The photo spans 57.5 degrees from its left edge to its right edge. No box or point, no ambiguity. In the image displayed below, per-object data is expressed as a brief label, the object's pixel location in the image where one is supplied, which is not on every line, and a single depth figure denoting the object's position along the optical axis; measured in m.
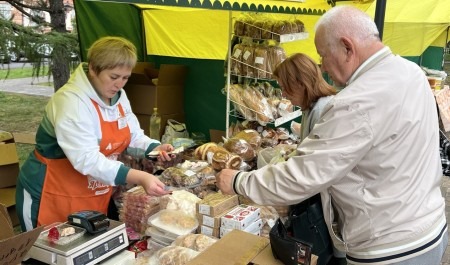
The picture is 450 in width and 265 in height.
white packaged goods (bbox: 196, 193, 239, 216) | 2.13
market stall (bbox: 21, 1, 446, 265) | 1.76
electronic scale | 1.63
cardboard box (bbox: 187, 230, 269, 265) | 1.61
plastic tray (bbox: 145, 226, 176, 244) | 2.05
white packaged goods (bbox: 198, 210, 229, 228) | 2.09
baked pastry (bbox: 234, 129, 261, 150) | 3.45
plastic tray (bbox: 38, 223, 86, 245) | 1.70
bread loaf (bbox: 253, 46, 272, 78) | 3.53
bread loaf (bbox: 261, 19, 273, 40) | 3.53
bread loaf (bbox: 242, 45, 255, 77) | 3.57
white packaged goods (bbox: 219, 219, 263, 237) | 2.06
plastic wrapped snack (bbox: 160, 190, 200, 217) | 2.25
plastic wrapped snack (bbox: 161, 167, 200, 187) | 2.58
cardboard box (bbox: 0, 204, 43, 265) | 1.36
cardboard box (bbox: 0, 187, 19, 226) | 3.56
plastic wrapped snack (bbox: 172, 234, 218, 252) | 1.87
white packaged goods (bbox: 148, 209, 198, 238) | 2.06
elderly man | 1.45
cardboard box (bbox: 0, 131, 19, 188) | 3.55
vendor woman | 1.98
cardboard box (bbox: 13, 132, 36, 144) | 4.17
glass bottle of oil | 4.65
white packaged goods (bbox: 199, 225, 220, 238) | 2.09
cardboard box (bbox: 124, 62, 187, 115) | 4.76
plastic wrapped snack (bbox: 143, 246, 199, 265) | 1.76
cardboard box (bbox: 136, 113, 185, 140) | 4.81
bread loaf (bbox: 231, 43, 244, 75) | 3.63
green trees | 3.66
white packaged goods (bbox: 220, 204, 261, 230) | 2.03
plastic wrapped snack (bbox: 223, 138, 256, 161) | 3.21
